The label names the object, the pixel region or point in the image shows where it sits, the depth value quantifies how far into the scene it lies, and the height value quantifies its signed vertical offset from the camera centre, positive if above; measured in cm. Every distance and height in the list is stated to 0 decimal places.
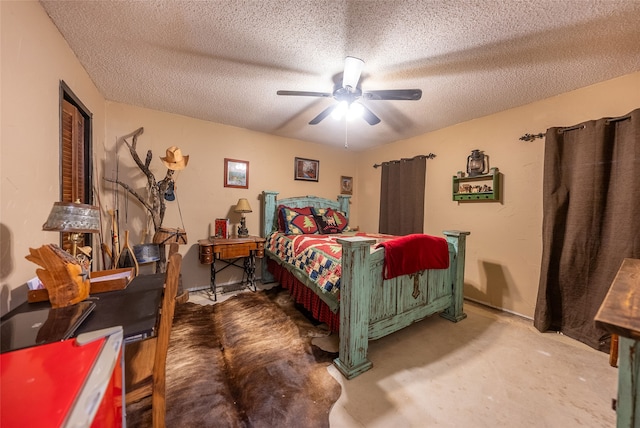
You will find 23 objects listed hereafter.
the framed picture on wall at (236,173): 324 +44
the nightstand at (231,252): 275 -57
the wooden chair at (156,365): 90 -71
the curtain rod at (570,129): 190 +79
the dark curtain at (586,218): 185 -3
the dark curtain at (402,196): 346 +21
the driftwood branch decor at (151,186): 251 +18
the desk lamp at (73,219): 107 -9
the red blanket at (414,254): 178 -36
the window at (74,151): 160 +38
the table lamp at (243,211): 312 -8
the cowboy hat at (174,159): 245 +46
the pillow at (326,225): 332 -25
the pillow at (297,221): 317 -20
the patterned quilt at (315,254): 182 -46
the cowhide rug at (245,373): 129 -115
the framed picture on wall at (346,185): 438 +43
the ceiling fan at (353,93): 166 +90
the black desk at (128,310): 87 -47
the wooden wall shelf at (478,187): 267 +30
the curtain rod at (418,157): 331 +78
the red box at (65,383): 41 -37
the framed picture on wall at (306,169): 383 +63
